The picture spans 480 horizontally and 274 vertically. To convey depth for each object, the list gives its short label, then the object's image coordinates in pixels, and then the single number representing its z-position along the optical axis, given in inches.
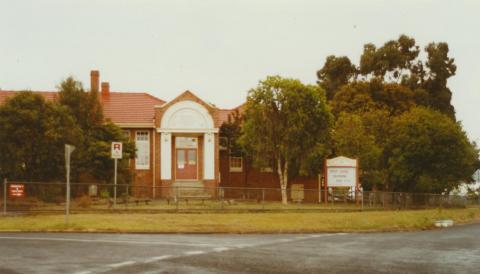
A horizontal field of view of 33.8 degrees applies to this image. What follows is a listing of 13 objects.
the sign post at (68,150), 986.1
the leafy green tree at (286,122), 1867.6
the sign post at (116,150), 1266.0
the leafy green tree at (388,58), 2726.4
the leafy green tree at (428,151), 2005.4
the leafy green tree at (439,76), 2691.9
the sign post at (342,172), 1706.4
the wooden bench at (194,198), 1484.4
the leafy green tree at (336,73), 2787.9
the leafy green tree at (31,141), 1531.7
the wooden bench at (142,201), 1396.7
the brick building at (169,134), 1913.1
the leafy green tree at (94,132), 1678.2
